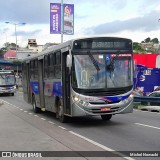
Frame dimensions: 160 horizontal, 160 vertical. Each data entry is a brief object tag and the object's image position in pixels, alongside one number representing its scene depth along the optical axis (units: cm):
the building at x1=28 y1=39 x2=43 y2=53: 18881
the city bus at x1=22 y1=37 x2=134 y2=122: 1504
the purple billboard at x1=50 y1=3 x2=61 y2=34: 3459
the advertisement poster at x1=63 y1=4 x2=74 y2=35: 3450
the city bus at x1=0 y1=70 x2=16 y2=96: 4778
